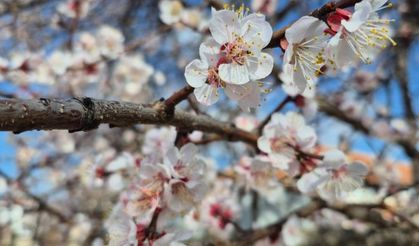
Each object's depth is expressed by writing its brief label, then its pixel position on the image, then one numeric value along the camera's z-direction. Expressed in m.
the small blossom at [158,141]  0.32
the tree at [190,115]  0.25
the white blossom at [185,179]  0.30
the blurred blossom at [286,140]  0.34
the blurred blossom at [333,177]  0.33
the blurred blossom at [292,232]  0.53
